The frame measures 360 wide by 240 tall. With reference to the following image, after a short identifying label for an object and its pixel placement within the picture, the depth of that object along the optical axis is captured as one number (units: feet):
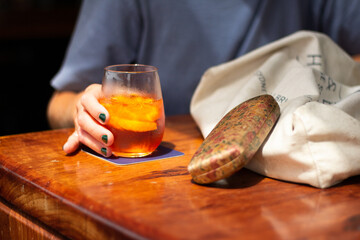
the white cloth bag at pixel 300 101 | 1.81
